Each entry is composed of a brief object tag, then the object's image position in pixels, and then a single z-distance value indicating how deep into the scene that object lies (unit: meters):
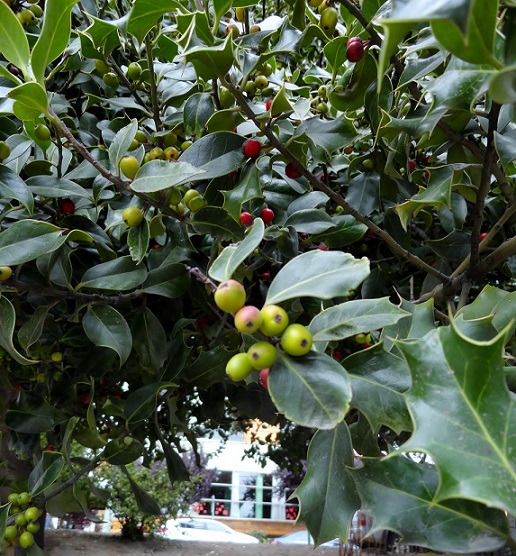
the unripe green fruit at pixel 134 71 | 0.37
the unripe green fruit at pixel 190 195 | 0.29
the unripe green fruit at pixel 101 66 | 0.37
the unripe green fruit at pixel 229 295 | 0.16
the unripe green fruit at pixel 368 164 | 0.36
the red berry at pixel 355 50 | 0.28
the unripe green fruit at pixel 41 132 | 0.30
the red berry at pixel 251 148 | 0.27
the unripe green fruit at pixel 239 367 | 0.16
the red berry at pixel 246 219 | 0.30
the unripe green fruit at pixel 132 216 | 0.27
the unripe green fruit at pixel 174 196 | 0.29
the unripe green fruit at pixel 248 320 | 0.16
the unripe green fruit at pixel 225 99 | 0.30
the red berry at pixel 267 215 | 0.32
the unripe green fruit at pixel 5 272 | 0.30
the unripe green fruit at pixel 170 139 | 0.34
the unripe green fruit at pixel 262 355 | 0.17
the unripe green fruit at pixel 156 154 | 0.32
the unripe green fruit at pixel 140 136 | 0.34
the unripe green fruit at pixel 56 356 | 0.42
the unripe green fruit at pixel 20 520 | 0.37
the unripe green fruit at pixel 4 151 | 0.30
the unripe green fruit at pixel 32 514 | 0.37
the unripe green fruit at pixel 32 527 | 0.37
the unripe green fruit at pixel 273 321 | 0.16
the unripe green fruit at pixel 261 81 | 0.34
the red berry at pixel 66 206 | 0.35
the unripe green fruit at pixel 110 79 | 0.37
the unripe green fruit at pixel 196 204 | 0.29
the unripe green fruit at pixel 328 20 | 0.31
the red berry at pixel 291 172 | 0.30
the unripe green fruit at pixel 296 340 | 0.16
